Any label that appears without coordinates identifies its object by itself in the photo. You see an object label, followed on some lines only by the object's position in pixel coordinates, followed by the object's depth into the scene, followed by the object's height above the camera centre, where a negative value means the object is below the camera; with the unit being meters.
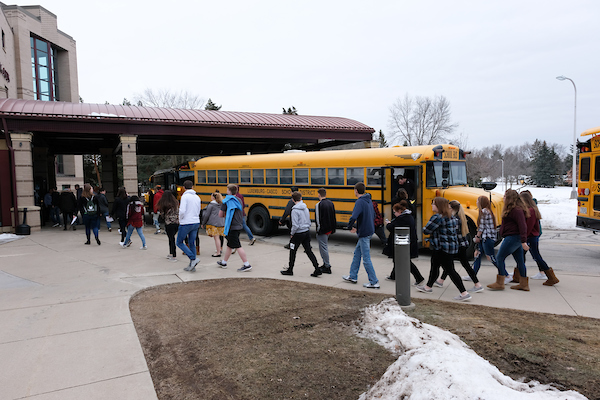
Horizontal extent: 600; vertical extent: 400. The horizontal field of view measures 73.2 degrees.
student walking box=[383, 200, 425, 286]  6.32 -0.83
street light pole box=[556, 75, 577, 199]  25.47 +2.96
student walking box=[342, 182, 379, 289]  6.57 -0.91
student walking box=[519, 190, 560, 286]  6.60 -1.00
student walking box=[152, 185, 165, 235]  12.98 -0.58
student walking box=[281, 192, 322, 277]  7.31 -0.97
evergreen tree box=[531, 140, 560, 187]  63.28 +0.83
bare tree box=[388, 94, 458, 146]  51.16 +6.62
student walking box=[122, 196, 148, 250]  10.30 -0.91
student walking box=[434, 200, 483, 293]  6.20 -1.01
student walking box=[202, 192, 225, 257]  9.13 -0.93
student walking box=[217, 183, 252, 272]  7.75 -0.82
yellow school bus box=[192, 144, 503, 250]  9.59 -0.02
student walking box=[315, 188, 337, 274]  7.49 -0.83
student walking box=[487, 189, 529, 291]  6.20 -0.94
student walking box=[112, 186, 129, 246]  10.66 -0.73
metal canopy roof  14.41 +2.15
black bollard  5.33 -1.19
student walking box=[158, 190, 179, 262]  8.44 -0.68
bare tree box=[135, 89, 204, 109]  45.06 +8.58
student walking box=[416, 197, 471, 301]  5.91 -0.91
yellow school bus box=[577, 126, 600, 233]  8.99 -0.21
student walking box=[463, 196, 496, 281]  6.90 -0.94
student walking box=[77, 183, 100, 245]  10.62 -0.81
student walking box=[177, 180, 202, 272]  7.86 -0.83
